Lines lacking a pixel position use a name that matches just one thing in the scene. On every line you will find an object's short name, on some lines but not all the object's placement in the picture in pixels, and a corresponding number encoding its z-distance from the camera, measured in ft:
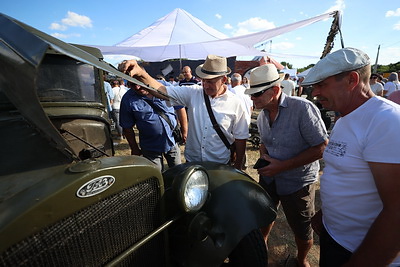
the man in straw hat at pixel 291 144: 6.30
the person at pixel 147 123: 9.99
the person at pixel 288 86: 29.48
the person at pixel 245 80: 35.60
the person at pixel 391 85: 25.73
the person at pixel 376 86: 21.99
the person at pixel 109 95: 24.51
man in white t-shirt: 3.39
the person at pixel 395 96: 8.05
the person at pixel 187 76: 23.29
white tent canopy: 21.74
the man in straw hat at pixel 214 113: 7.73
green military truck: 2.77
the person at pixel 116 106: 24.62
